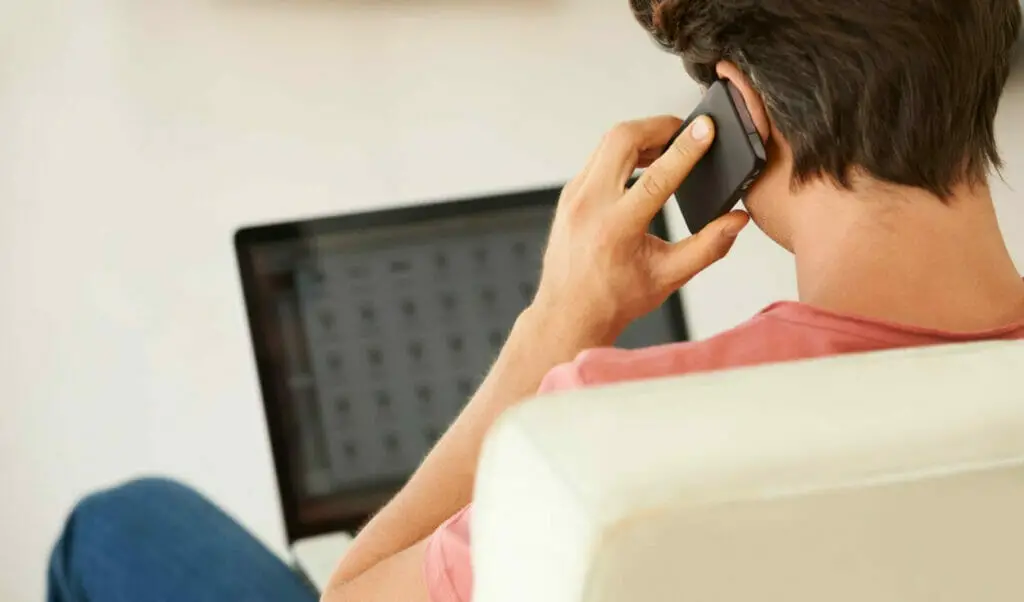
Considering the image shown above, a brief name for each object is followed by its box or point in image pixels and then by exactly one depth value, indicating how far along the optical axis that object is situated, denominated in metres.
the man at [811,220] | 1.40
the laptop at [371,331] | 1.99
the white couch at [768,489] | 1.03
